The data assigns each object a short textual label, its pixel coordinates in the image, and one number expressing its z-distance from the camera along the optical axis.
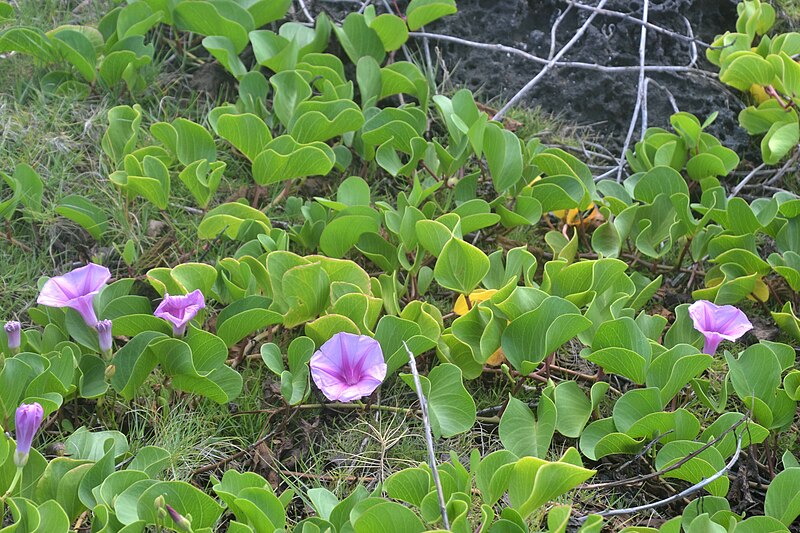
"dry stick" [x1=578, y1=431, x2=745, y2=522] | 1.53
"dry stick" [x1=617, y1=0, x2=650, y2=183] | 2.47
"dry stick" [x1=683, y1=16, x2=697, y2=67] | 2.68
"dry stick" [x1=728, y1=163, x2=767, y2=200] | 2.42
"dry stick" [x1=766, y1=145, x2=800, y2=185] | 2.47
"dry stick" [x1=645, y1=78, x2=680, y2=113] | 2.59
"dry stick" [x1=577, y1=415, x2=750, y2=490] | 1.58
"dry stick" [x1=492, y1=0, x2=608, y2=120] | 2.57
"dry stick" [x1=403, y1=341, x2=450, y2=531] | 1.35
